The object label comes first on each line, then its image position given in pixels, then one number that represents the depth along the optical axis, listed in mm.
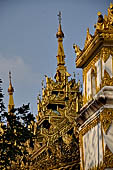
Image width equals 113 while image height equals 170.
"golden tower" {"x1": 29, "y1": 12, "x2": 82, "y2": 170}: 17641
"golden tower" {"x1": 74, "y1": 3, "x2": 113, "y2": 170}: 14273
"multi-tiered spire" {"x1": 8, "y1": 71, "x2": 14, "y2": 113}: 44281
